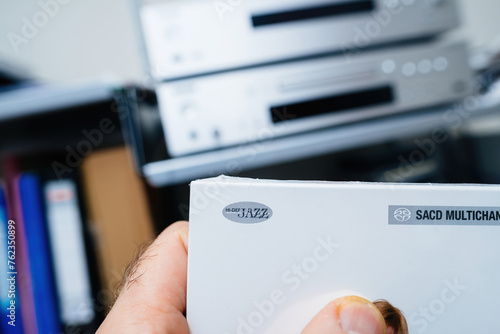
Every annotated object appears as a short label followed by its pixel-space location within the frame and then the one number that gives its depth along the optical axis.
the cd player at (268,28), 0.60
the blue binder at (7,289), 0.61
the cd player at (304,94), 0.59
